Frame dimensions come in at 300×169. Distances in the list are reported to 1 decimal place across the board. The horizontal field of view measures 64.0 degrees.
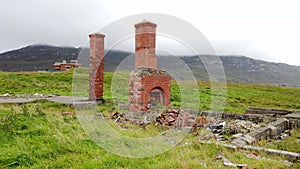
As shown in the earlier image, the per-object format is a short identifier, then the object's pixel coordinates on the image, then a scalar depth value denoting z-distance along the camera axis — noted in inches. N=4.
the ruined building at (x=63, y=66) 2300.7
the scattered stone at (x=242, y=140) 233.8
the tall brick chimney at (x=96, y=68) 554.6
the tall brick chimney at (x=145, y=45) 419.5
